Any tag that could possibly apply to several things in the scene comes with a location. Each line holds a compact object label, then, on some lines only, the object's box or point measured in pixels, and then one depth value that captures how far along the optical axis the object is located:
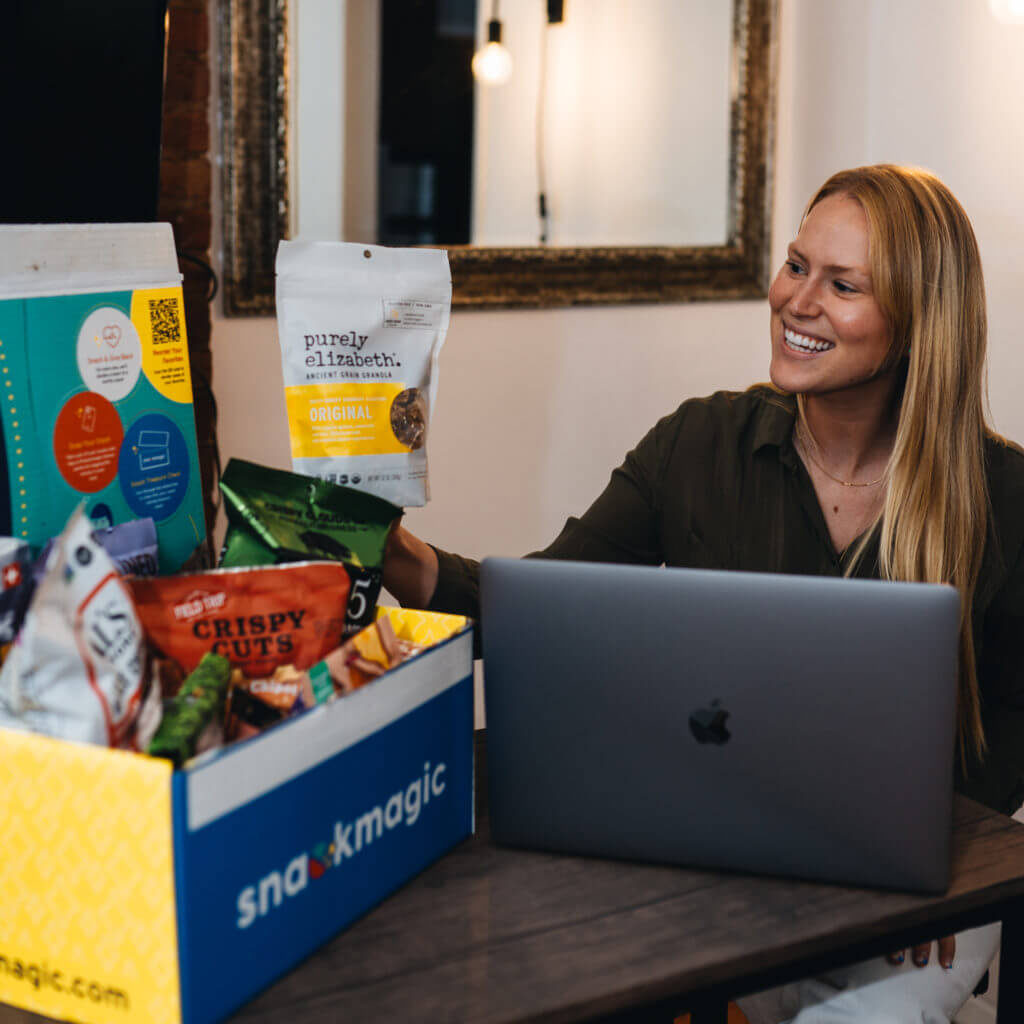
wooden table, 0.68
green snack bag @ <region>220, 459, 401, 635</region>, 0.82
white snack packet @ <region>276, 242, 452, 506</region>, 0.89
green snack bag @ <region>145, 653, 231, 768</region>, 0.64
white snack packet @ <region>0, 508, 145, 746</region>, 0.62
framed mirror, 1.84
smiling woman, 1.30
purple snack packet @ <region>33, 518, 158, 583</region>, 0.80
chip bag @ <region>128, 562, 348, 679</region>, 0.74
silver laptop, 0.74
